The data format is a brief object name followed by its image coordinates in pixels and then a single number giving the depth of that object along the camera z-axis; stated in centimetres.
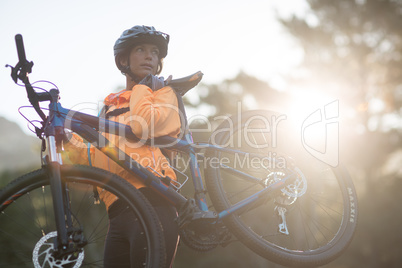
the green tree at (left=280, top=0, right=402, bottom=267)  1428
